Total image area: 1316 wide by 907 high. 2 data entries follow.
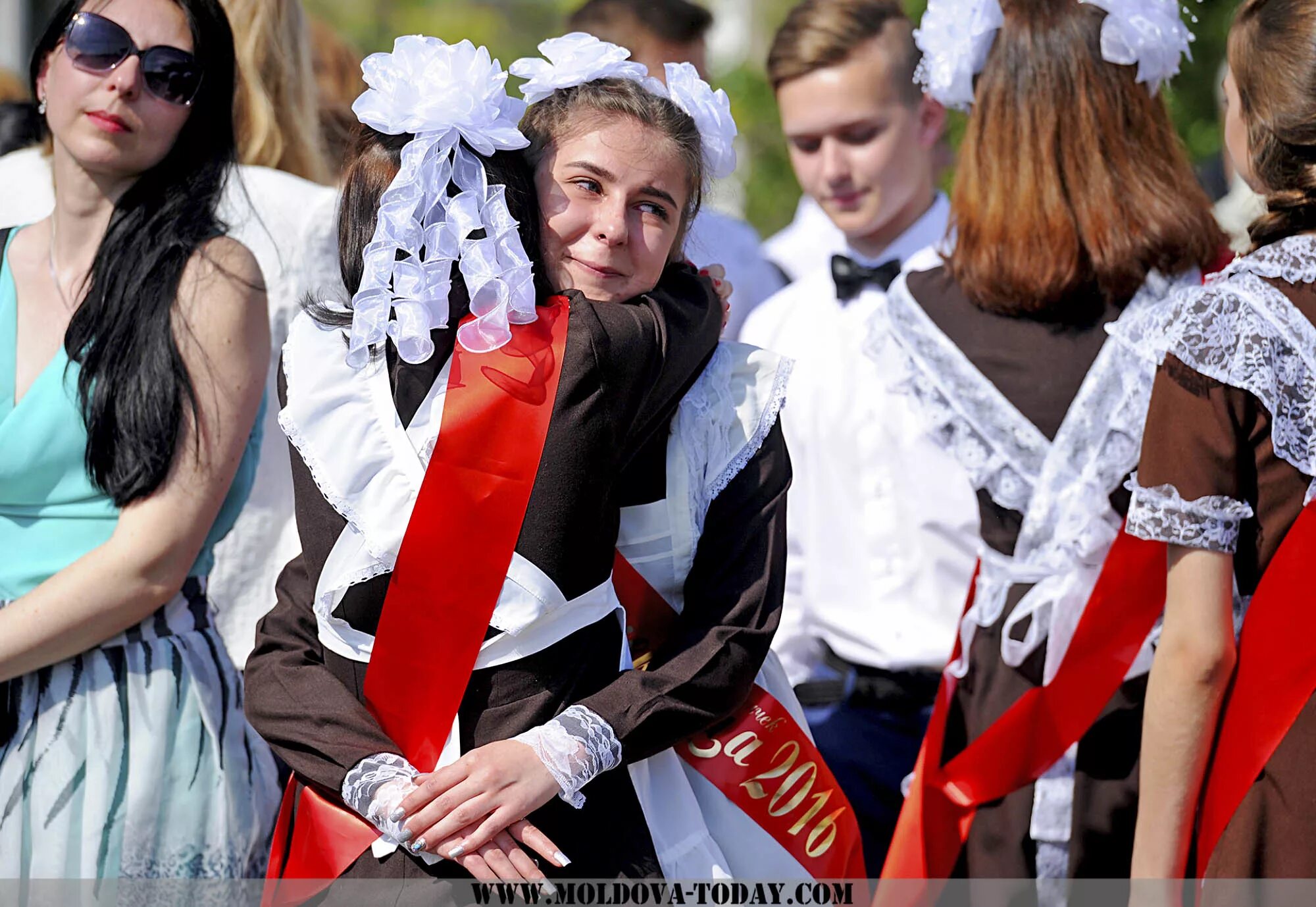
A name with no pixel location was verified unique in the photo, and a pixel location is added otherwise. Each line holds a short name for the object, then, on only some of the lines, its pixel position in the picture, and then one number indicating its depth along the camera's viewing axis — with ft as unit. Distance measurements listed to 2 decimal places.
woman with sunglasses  15.93
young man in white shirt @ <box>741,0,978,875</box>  21.88
